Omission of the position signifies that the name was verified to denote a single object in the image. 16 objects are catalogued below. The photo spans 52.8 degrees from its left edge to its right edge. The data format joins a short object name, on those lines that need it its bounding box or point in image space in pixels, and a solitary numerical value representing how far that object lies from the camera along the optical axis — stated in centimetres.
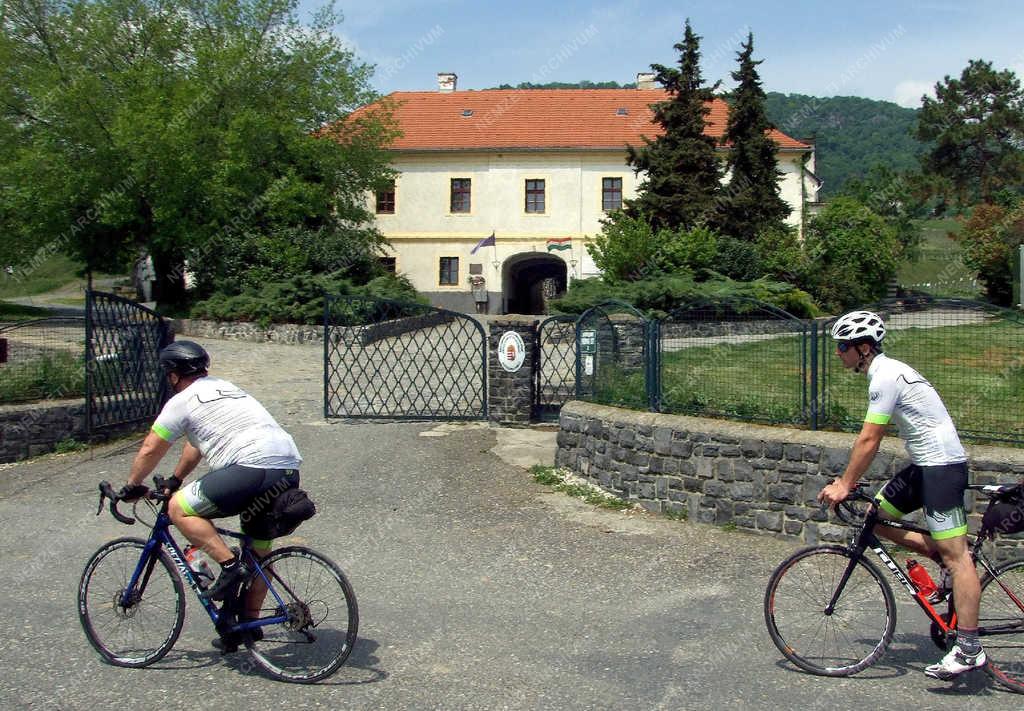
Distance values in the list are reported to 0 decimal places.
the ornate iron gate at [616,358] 991
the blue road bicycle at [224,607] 523
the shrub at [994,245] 3297
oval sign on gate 1330
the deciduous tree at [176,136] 2952
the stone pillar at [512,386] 1344
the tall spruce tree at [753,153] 3566
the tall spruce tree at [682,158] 3341
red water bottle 524
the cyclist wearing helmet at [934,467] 504
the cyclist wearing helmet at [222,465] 507
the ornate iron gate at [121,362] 1230
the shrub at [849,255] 3275
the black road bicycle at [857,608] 518
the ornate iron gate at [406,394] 1412
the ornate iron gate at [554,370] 1366
